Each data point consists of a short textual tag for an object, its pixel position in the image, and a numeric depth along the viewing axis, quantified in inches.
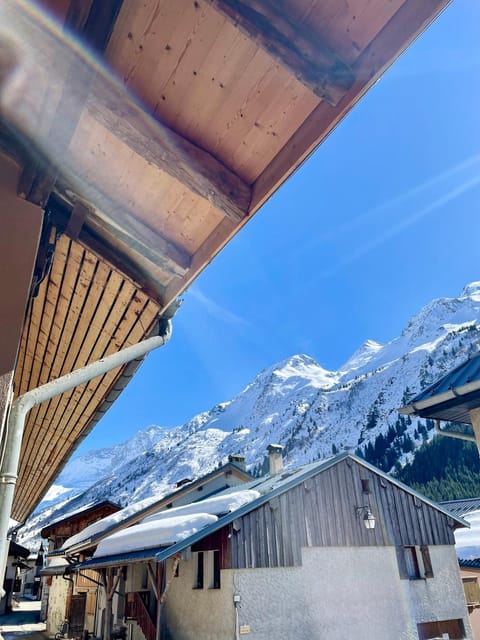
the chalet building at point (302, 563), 347.6
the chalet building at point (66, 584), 660.1
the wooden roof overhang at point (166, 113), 56.9
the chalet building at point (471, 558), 507.5
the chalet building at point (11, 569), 800.3
